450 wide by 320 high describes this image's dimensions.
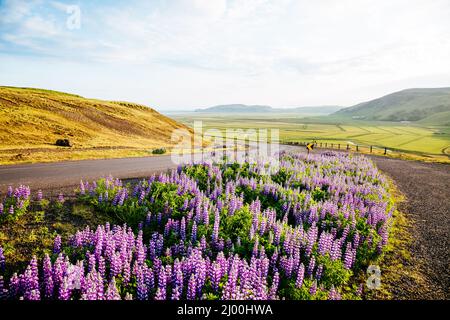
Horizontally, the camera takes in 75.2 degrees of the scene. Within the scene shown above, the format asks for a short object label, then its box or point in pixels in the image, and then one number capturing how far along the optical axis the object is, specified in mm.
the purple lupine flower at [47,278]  4766
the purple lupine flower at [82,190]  10164
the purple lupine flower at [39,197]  9413
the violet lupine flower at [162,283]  4871
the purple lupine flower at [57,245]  6281
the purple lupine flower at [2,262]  5636
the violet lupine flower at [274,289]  5268
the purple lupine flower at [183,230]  7475
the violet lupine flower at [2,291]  4645
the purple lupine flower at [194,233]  7375
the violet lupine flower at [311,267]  6427
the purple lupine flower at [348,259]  7258
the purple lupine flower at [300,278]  5809
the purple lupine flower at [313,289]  5789
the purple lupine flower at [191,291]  5023
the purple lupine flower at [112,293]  4473
